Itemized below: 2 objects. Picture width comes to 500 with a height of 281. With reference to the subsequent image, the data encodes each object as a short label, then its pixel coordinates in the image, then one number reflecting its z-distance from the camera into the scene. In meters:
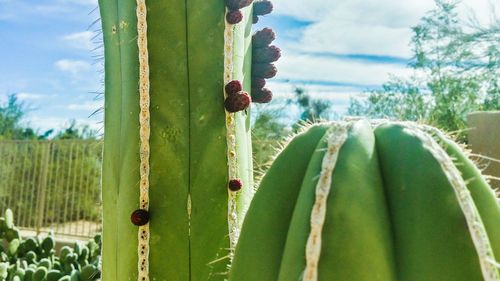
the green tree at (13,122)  11.62
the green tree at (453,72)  6.69
